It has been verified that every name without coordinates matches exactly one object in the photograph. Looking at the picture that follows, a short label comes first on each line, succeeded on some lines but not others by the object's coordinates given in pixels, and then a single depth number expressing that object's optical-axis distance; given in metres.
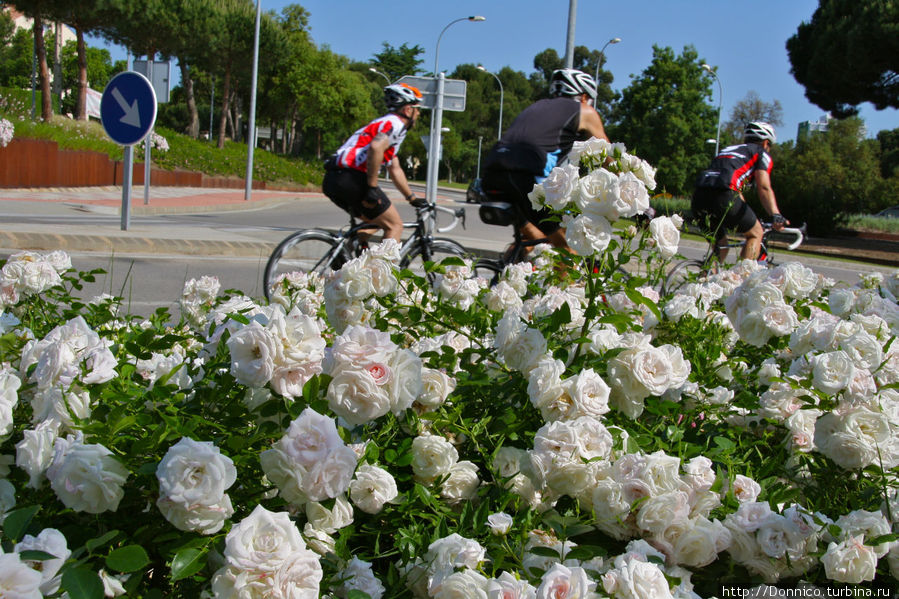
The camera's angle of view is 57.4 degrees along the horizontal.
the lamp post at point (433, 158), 19.10
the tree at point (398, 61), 107.94
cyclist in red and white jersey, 6.57
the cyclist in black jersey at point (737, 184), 7.41
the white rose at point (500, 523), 1.48
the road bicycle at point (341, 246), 6.41
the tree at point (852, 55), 28.77
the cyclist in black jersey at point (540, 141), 5.50
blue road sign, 10.81
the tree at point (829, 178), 38.16
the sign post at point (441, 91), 16.12
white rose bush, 1.30
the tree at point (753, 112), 71.56
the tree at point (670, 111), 72.94
